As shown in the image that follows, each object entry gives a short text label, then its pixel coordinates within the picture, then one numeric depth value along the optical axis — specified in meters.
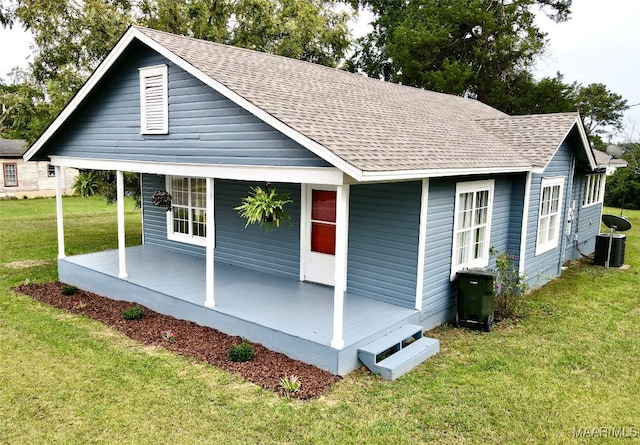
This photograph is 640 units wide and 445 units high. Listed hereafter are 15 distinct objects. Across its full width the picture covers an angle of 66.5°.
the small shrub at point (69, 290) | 9.96
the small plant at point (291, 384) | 5.93
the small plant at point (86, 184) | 11.26
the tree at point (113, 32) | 14.34
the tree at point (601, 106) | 39.61
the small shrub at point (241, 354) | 6.73
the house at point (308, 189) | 6.80
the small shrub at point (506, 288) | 8.91
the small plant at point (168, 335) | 7.59
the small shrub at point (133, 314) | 8.43
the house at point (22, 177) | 31.00
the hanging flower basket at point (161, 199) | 11.22
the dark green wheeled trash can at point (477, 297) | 8.13
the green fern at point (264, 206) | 7.53
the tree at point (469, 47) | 25.66
